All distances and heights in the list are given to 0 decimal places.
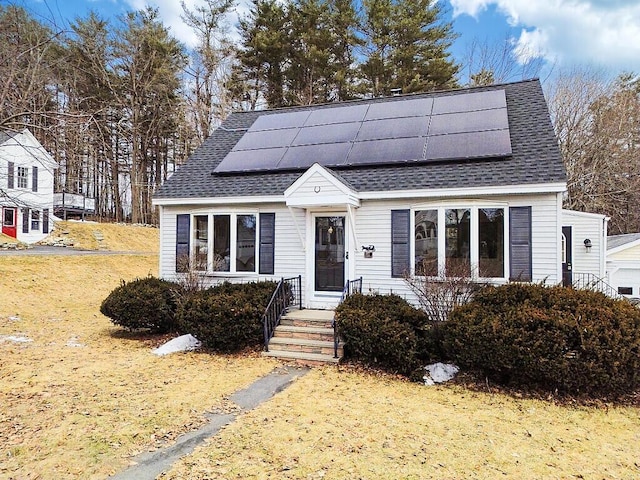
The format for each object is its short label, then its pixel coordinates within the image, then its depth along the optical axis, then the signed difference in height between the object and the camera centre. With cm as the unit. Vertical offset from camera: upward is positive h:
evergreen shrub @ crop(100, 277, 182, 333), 877 -127
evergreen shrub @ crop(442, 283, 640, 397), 546 -129
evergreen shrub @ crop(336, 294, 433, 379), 657 -142
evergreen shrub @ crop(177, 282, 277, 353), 773 -136
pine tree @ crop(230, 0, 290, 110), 2333 +1085
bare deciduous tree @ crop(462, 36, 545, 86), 2223 +989
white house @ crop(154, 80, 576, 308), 779 +98
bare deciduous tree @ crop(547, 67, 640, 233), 2142 +567
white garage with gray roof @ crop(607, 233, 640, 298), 1289 -61
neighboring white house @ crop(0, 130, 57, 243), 2348 +267
